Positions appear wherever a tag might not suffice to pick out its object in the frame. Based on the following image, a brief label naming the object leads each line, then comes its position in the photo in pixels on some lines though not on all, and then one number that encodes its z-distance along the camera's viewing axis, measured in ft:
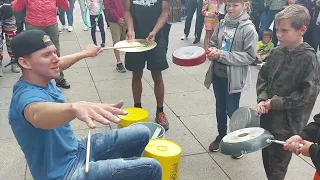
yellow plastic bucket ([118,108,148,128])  10.80
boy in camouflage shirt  7.95
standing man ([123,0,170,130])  12.69
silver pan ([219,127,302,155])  7.34
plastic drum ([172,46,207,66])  10.65
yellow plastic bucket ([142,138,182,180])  8.73
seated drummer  6.12
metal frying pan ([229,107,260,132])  8.71
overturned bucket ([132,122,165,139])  10.15
